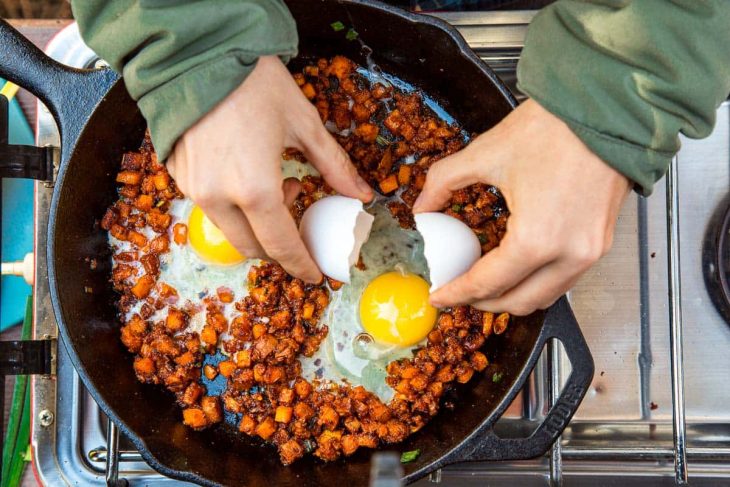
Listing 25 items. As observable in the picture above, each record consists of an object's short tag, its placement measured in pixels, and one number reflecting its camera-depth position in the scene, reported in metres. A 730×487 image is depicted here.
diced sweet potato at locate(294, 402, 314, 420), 0.65
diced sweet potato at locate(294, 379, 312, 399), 0.66
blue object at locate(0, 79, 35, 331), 0.73
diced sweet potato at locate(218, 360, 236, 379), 0.66
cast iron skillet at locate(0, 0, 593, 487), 0.60
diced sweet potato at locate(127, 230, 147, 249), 0.67
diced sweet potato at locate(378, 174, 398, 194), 0.66
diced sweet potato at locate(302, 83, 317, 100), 0.66
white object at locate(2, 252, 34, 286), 0.69
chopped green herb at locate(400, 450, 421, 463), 0.64
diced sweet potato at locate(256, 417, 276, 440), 0.65
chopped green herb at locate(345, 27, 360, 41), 0.65
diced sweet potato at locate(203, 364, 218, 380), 0.66
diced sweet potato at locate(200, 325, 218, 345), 0.66
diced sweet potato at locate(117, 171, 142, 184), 0.66
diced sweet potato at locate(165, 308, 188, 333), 0.66
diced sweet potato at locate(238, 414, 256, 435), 0.66
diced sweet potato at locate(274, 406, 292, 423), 0.65
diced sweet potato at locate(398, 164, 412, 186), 0.67
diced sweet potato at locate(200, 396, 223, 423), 0.66
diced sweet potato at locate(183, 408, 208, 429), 0.65
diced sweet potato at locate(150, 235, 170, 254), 0.67
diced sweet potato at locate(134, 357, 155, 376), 0.65
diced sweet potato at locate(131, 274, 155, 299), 0.66
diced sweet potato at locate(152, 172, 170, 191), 0.66
